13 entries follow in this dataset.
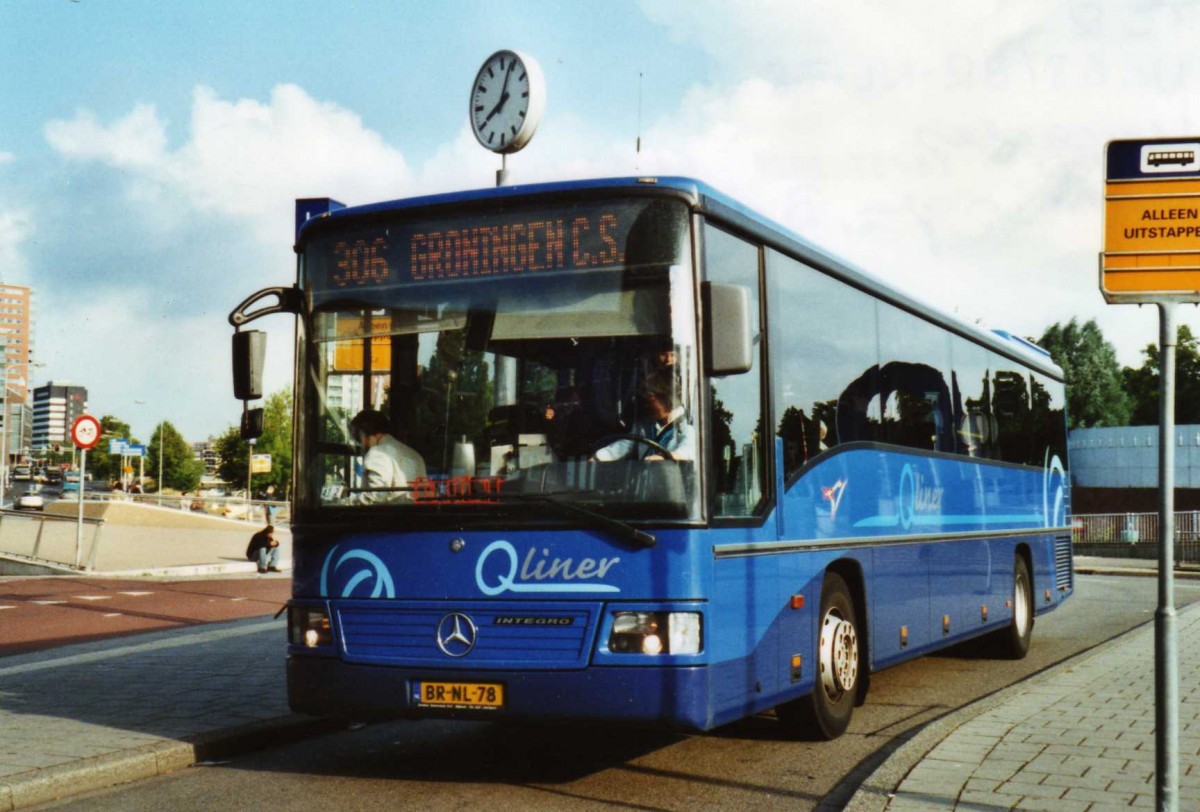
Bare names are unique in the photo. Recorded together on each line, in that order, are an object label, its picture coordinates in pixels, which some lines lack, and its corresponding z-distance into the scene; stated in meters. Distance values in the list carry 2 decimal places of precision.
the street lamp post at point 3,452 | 65.24
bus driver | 6.53
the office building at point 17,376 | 149.52
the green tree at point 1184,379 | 82.94
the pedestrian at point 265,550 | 29.78
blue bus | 6.49
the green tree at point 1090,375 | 91.06
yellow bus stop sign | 5.29
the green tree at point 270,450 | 89.62
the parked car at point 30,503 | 85.86
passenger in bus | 6.94
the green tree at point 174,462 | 127.06
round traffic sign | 26.78
